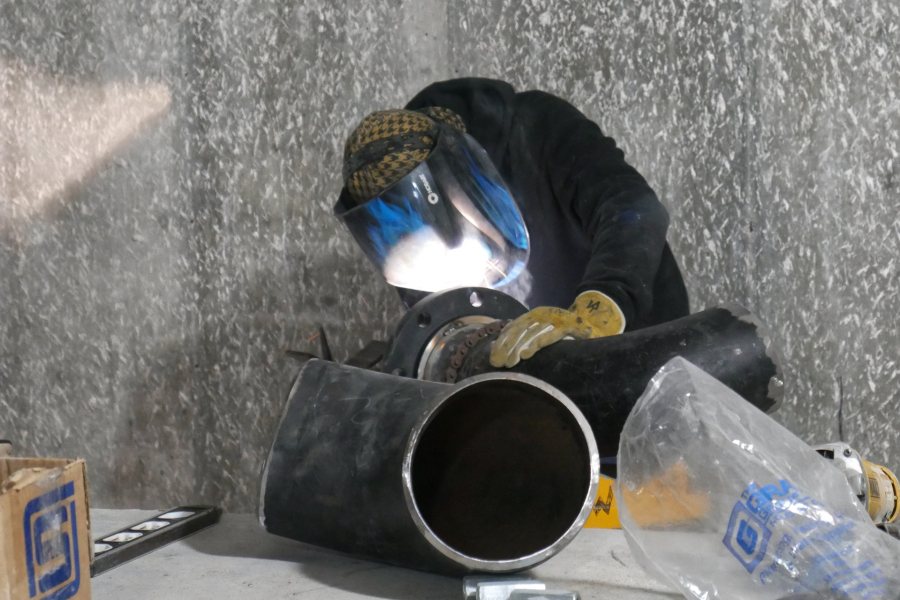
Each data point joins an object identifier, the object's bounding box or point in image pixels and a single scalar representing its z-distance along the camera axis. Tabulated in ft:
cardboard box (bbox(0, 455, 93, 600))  11.16
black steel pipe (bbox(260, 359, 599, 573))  11.91
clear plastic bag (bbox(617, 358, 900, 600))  11.29
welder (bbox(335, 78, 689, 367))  13.05
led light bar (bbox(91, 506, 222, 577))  12.47
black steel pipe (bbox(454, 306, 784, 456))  12.20
